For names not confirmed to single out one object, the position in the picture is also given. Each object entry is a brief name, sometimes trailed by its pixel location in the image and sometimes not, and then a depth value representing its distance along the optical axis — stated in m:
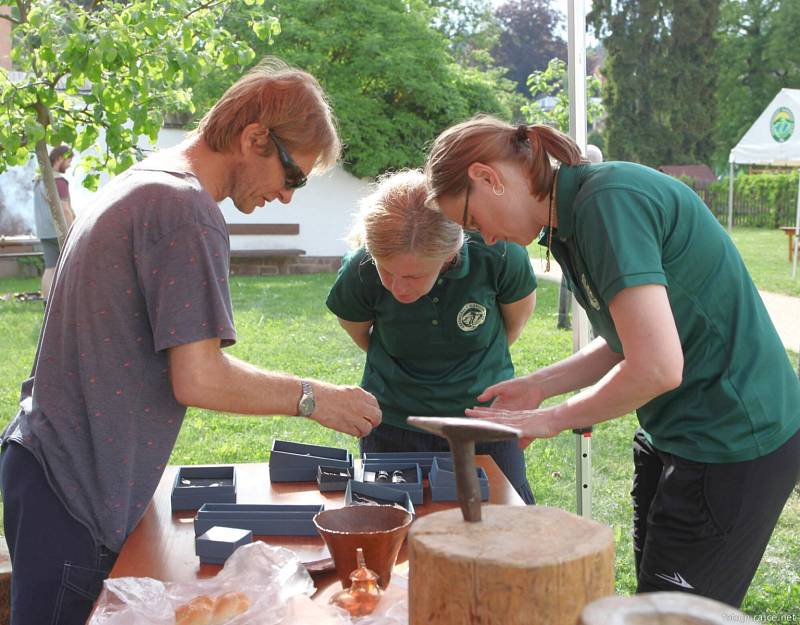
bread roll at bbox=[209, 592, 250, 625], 1.20
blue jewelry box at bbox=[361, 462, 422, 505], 1.86
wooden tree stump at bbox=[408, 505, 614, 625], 0.74
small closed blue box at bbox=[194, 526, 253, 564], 1.46
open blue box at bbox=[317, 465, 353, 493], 1.91
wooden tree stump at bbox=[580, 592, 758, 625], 0.53
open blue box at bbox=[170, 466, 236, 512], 1.77
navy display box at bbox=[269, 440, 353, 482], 1.99
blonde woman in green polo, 2.45
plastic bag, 1.22
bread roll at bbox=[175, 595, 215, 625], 1.19
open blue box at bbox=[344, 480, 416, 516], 1.71
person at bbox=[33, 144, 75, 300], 8.07
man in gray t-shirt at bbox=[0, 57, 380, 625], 1.49
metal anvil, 0.82
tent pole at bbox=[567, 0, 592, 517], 2.73
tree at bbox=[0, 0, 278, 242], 3.21
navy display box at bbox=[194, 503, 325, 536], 1.58
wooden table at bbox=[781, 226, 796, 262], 11.34
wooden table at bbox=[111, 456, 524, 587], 1.48
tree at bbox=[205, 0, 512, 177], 12.90
